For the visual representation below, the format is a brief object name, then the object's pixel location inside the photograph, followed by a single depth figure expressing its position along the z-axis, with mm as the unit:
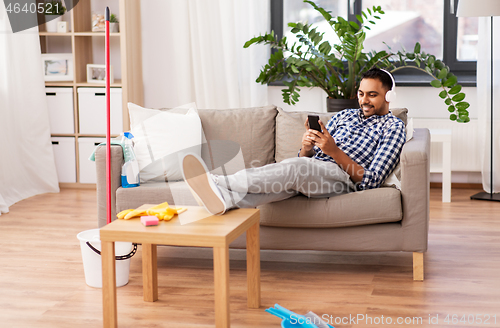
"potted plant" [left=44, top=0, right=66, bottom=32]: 4371
